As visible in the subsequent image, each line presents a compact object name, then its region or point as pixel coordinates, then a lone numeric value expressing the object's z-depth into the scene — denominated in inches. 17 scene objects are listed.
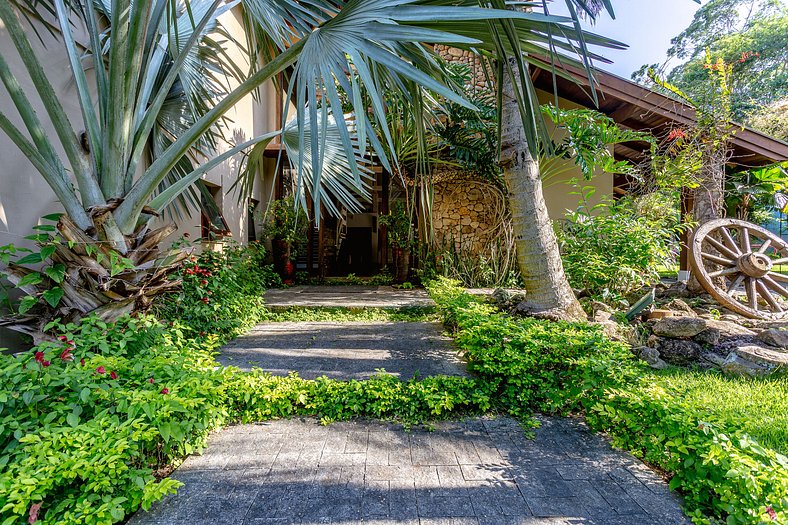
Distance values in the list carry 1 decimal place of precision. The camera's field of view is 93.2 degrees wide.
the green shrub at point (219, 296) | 145.3
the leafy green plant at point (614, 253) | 170.4
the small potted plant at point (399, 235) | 292.7
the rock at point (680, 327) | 152.0
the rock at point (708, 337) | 150.8
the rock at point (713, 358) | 139.4
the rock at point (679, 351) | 147.4
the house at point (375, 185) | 110.6
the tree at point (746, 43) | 553.3
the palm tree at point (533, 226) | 148.9
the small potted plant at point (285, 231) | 294.7
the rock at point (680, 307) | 181.0
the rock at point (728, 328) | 154.1
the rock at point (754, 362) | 127.9
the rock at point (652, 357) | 143.3
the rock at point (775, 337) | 141.4
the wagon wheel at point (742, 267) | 179.8
